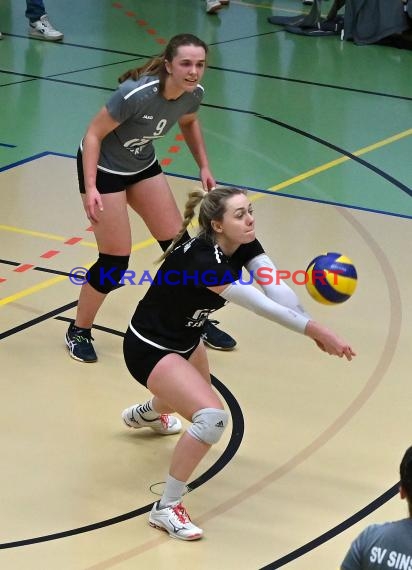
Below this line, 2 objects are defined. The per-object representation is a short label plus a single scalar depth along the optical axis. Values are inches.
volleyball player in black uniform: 342.6
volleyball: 369.4
